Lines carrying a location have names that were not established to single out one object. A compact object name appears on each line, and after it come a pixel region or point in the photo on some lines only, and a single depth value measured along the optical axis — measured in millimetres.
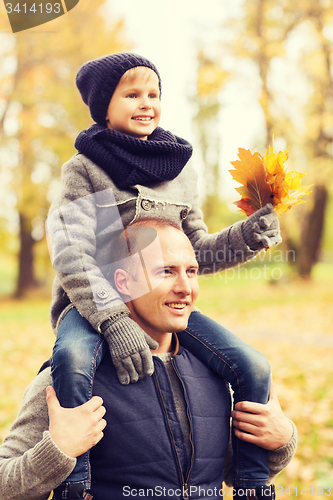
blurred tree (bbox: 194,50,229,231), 23998
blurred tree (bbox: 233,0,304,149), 12219
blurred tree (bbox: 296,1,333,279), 11797
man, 1725
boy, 1845
